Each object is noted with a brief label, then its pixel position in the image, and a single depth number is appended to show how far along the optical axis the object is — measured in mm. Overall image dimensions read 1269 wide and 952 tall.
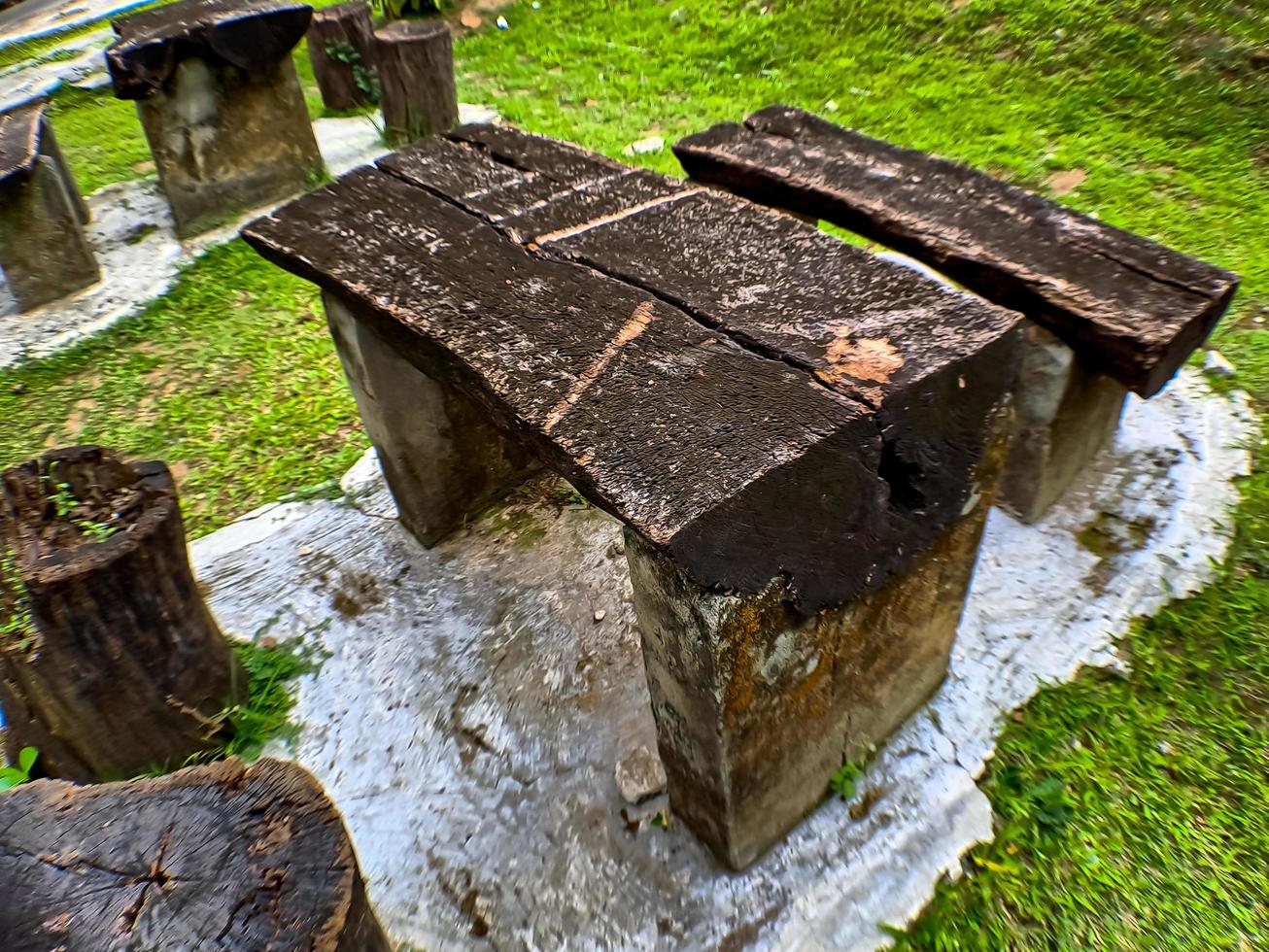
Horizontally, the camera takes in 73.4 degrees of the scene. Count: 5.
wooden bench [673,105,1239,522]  2314
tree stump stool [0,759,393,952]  1239
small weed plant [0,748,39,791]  2238
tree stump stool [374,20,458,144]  5402
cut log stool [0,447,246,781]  2080
